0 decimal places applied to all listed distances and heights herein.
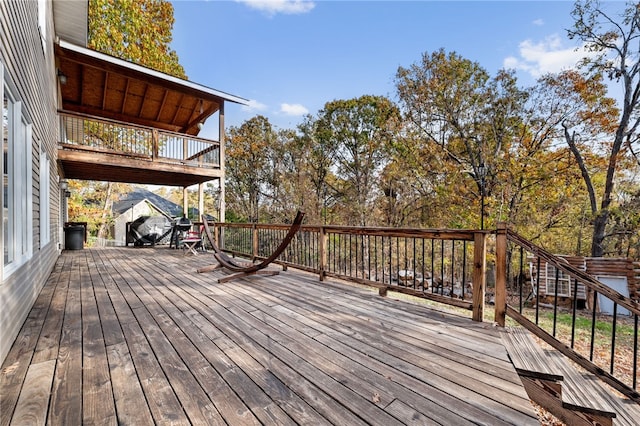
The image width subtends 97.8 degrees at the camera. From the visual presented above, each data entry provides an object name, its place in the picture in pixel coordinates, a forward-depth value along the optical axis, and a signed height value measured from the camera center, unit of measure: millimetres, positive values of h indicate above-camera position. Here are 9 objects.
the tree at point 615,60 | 8688 +4823
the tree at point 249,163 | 14414 +2278
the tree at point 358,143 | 12242 +2937
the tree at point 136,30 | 12016 +7928
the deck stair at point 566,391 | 1726 -1210
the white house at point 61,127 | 2275 +1336
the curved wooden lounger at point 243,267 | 3748 -947
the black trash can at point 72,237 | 8492 -1028
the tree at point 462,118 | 9672 +3316
